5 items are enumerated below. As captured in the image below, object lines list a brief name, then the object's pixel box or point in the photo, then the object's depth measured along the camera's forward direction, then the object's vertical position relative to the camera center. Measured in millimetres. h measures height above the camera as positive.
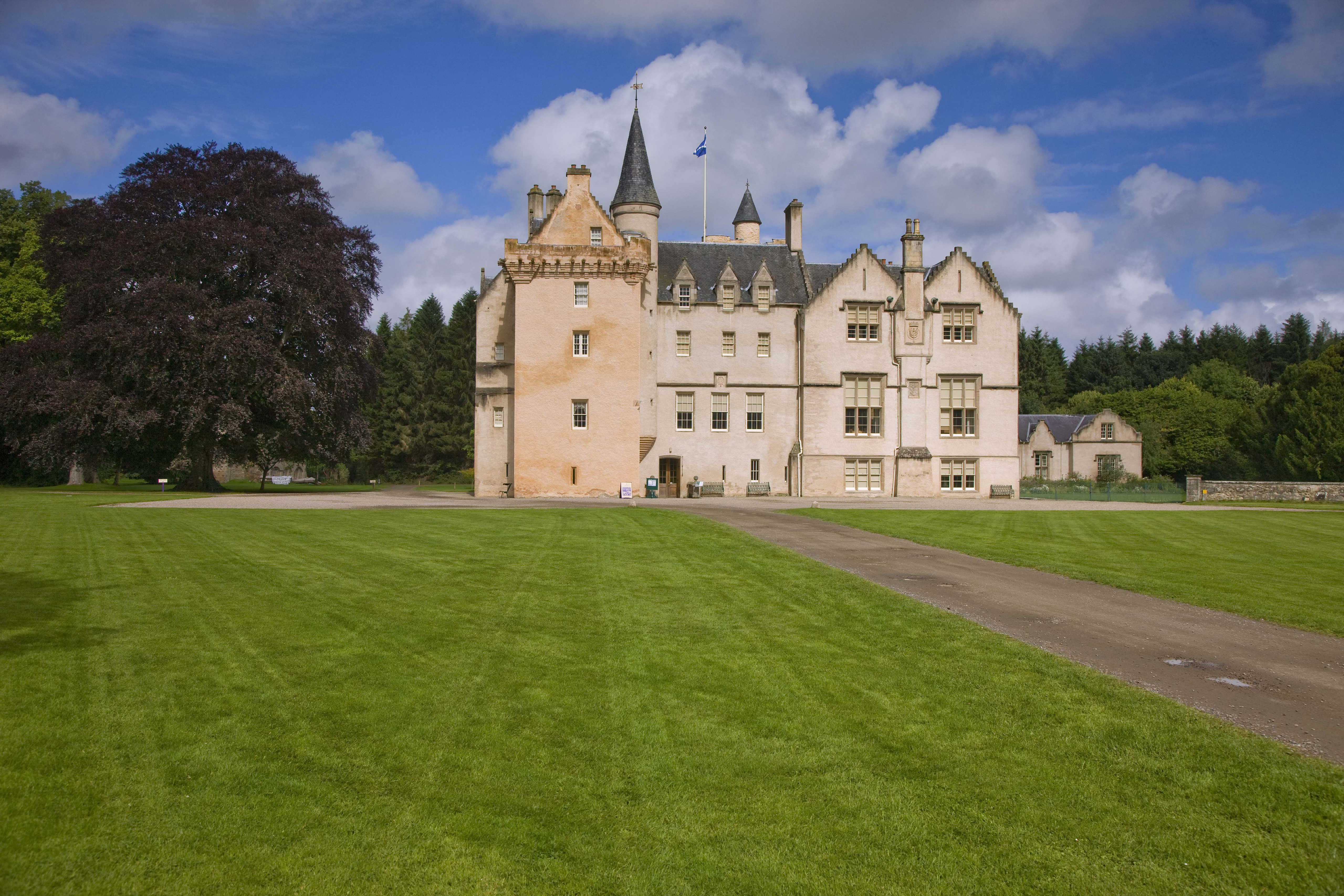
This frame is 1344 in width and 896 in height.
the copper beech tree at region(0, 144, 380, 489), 40281 +6795
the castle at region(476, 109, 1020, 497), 51156 +6043
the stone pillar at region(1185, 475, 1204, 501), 48812 -608
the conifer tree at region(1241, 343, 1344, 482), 57531 +3585
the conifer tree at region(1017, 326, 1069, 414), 97375 +10848
